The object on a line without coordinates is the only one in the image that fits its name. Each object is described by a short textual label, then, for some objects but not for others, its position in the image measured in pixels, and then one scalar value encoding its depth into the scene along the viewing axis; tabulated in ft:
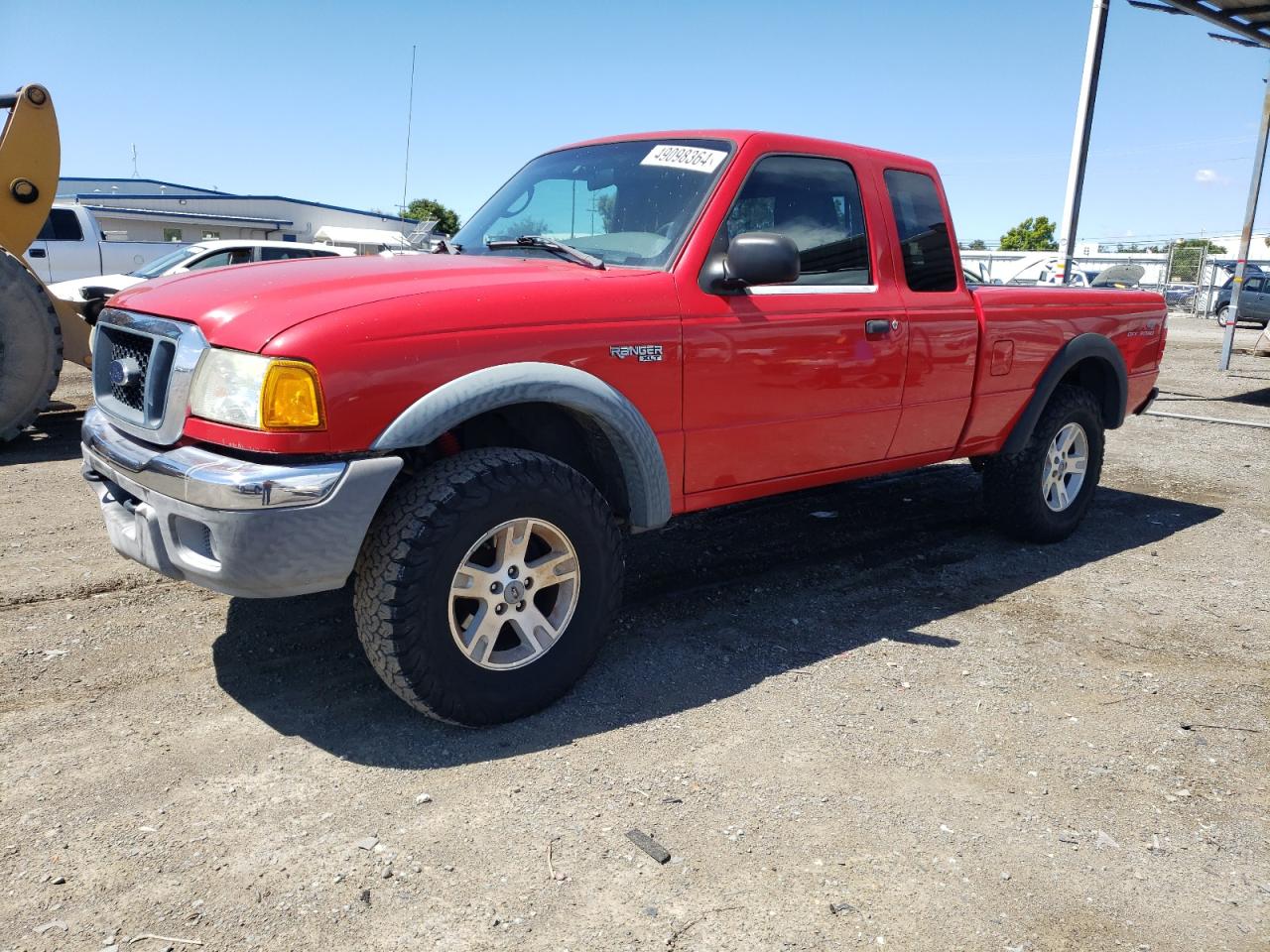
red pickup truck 9.32
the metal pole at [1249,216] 46.14
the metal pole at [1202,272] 109.45
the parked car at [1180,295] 119.24
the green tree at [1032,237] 248.73
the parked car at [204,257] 31.32
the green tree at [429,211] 203.41
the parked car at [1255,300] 86.94
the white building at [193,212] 127.17
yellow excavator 22.97
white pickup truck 43.96
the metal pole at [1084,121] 40.45
